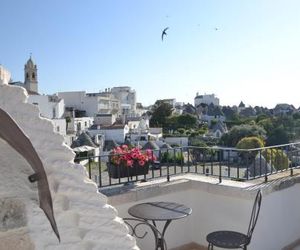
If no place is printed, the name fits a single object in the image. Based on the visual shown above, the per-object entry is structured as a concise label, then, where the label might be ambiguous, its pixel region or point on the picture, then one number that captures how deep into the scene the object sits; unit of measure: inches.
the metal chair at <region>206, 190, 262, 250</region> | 91.8
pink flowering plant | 108.8
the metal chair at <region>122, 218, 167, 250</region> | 100.8
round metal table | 89.0
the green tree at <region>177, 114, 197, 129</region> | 1708.4
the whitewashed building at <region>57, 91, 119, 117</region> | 1817.1
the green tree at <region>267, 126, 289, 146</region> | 1101.8
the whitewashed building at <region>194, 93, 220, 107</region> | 2988.8
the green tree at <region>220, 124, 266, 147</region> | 1126.2
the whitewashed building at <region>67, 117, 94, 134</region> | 1350.1
